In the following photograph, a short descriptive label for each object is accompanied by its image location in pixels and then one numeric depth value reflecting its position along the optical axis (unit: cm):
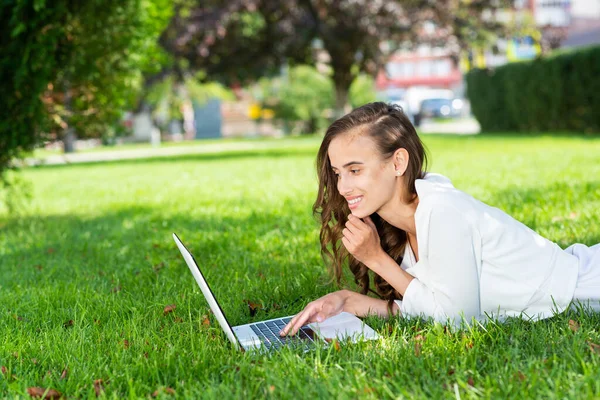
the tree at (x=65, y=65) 639
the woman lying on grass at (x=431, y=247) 298
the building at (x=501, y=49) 1989
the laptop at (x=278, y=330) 280
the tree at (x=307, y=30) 1772
